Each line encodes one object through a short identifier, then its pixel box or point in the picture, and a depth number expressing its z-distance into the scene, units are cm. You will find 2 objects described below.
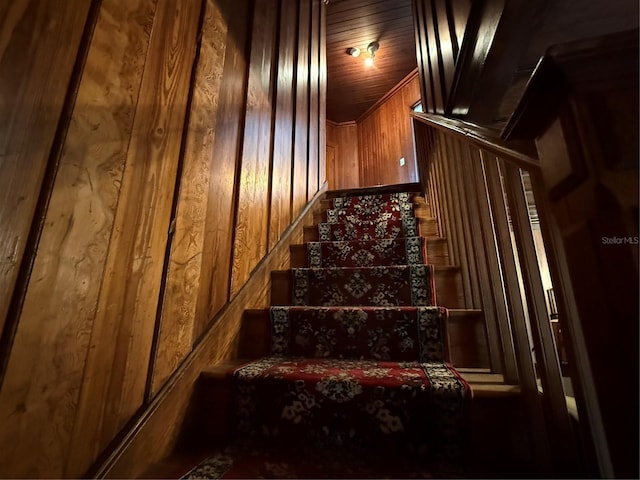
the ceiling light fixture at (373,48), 421
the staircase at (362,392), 83
